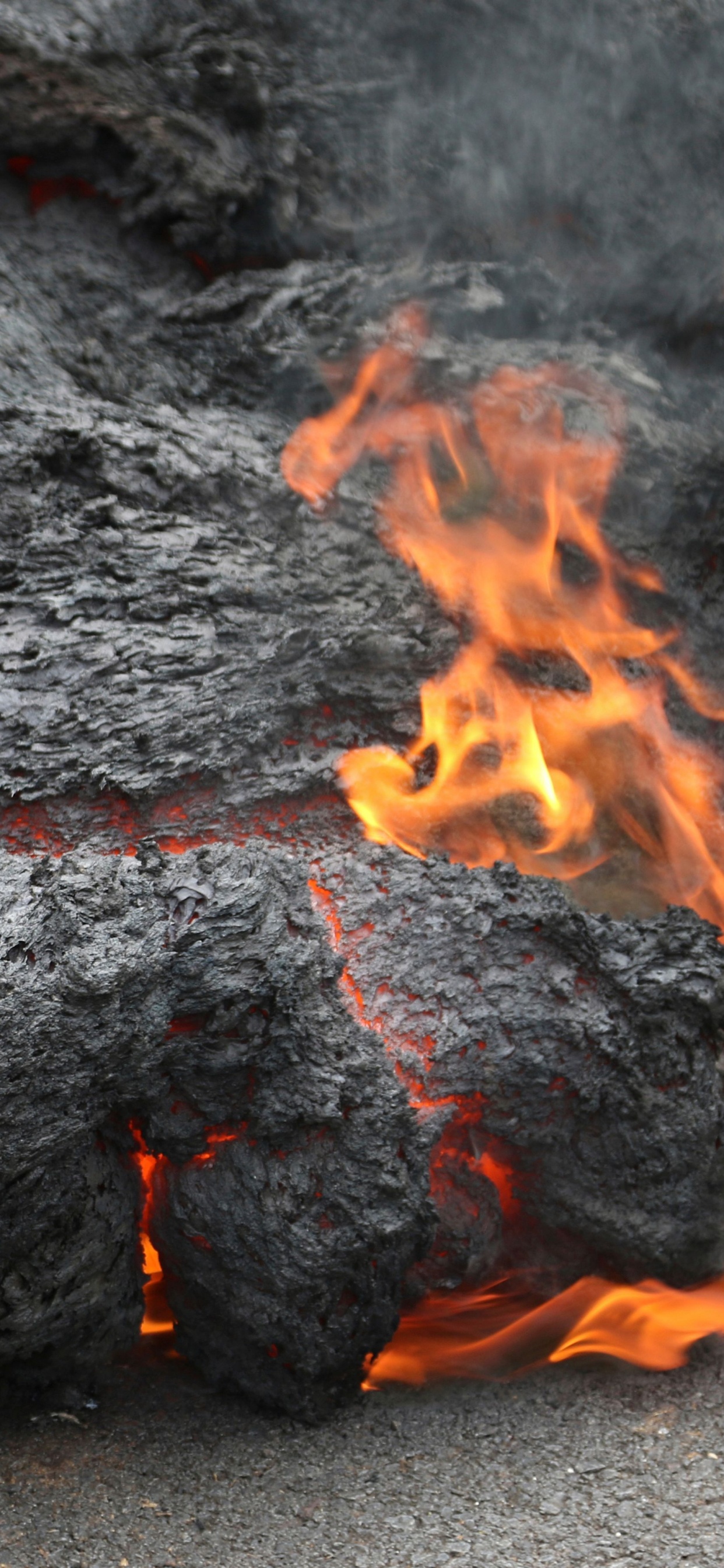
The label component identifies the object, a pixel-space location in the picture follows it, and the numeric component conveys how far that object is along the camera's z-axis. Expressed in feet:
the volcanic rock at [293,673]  6.57
